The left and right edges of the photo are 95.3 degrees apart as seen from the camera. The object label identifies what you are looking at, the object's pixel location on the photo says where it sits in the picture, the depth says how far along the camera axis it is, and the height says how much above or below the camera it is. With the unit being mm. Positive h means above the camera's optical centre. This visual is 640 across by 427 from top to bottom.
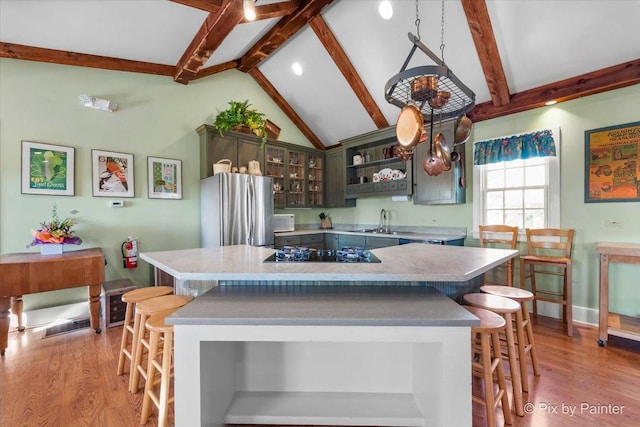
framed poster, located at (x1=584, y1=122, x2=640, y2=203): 2820 +438
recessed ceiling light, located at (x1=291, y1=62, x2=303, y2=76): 4430 +2170
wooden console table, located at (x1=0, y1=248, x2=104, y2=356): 2482 -591
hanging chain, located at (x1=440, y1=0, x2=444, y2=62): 3113 +1924
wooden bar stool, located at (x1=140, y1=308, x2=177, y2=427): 1584 -887
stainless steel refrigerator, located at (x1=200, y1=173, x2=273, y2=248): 3818 +0
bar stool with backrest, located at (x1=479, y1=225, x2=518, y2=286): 3328 -363
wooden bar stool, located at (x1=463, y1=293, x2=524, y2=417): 1771 -689
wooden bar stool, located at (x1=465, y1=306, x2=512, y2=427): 1572 -888
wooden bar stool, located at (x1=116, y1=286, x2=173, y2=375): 2139 -645
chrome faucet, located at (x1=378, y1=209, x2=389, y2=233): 4941 -225
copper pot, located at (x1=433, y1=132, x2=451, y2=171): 2184 +442
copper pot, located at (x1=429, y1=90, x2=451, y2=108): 1877 +716
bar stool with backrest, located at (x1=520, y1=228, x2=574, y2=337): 2979 -552
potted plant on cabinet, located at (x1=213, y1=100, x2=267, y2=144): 4039 +1276
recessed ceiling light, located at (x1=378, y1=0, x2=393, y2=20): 3149 +2196
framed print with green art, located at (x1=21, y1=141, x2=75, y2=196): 3029 +453
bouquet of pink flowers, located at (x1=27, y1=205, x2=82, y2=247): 2785 -222
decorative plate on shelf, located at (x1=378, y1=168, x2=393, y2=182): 4625 +554
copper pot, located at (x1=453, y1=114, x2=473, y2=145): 2225 +608
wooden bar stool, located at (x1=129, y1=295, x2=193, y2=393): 1853 -720
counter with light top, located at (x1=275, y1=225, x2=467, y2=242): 3841 -366
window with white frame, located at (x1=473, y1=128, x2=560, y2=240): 3297 +191
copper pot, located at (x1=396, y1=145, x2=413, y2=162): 2572 +492
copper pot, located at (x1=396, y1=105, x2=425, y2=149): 1836 +527
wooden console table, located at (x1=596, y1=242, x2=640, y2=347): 2508 -716
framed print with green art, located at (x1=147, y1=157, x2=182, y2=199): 3845 +443
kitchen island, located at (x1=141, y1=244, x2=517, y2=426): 1324 -636
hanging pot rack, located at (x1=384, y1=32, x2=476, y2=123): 1598 +747
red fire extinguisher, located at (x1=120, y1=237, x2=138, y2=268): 3545 -516
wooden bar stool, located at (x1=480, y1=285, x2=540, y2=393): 1941 -850
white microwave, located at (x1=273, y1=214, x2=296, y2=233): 4818 -211
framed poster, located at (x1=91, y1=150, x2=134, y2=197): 3438 +448
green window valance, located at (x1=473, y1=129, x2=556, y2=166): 3248 +716
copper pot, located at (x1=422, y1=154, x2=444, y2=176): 2172 +328
